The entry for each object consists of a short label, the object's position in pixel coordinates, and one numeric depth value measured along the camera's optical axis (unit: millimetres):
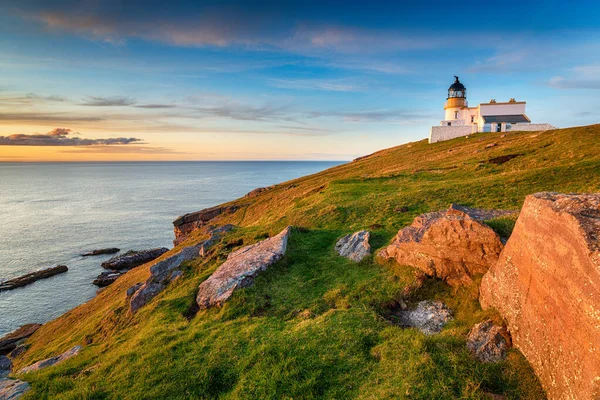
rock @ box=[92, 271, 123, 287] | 48469
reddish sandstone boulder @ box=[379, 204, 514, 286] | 12953
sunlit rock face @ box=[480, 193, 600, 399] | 7039
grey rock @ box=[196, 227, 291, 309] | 16386
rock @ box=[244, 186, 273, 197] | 79225
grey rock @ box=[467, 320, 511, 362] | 9266
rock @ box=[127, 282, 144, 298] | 22659
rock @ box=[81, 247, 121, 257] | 63281
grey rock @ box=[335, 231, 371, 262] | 18141
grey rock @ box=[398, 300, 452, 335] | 11836
